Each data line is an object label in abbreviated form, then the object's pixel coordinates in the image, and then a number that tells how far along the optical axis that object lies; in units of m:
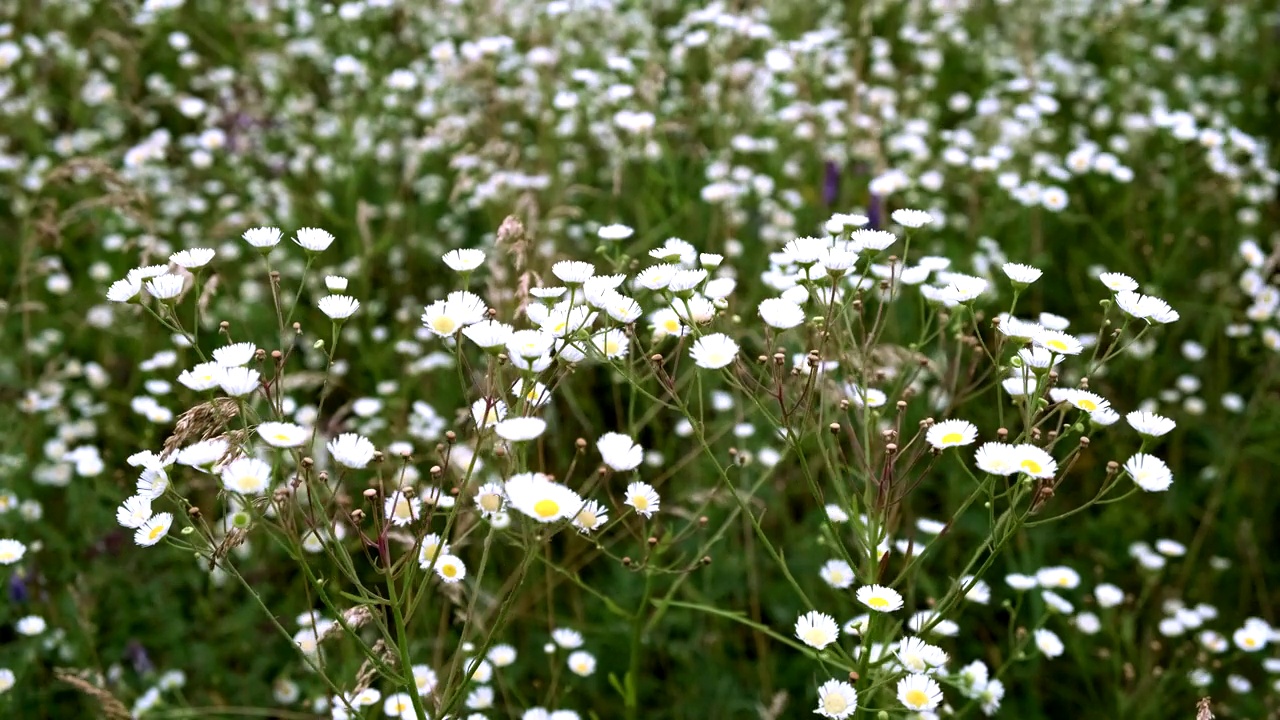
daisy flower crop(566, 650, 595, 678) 1.03
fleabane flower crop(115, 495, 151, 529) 0.86
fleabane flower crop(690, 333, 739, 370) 0.87
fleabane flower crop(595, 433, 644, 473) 0.87
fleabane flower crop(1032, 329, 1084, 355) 0.87
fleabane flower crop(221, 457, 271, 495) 0.82
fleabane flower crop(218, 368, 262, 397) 0.83
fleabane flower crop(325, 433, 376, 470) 0.84
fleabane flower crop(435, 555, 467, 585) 0.89
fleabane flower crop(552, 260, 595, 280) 0.88
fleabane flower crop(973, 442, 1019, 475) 0.84
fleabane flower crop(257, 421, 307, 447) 0.82
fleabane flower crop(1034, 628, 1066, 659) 1.02
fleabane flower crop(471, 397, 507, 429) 0.88
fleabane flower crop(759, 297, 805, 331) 0.88
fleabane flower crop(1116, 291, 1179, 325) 0.88
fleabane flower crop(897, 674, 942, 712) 0.87
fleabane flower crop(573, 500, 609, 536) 0.89
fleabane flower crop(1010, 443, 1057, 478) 0.84
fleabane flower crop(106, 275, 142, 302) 0.88
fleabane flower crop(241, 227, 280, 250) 0.89
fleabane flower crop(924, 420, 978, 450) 0.87
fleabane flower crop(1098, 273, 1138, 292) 0.91
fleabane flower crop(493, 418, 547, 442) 0.82
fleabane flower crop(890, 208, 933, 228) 0.94
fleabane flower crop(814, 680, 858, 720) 0.86
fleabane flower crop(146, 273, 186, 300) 0.87
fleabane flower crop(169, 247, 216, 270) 0.87
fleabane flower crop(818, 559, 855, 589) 0.97
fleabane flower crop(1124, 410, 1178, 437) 0.87
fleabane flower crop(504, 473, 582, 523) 0.81
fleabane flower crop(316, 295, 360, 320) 0.86
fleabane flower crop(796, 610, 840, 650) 0.89
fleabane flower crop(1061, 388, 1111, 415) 0.87
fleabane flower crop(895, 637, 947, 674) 0.87
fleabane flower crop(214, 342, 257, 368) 0.84
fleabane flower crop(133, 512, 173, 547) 0.86
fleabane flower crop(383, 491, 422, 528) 0.85
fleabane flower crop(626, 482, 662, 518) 0.90
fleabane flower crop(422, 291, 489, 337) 0.86
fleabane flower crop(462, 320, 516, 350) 0.84
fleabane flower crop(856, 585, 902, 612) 0.86
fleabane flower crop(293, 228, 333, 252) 0.89
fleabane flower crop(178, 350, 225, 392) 0.83
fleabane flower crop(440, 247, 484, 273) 0.89
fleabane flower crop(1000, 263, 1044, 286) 0.90
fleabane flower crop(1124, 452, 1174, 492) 0.86
